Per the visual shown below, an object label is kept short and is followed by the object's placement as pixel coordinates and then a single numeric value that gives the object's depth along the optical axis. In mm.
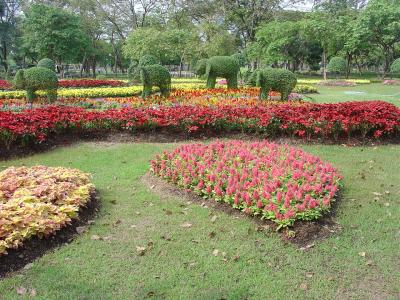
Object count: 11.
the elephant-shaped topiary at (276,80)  12117
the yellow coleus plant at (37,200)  3986
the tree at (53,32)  28625
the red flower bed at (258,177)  4594
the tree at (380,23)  28406
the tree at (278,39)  30562
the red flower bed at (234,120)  8141
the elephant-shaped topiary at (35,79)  12461
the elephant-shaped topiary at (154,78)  12991
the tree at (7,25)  38094
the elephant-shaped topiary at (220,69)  15164
